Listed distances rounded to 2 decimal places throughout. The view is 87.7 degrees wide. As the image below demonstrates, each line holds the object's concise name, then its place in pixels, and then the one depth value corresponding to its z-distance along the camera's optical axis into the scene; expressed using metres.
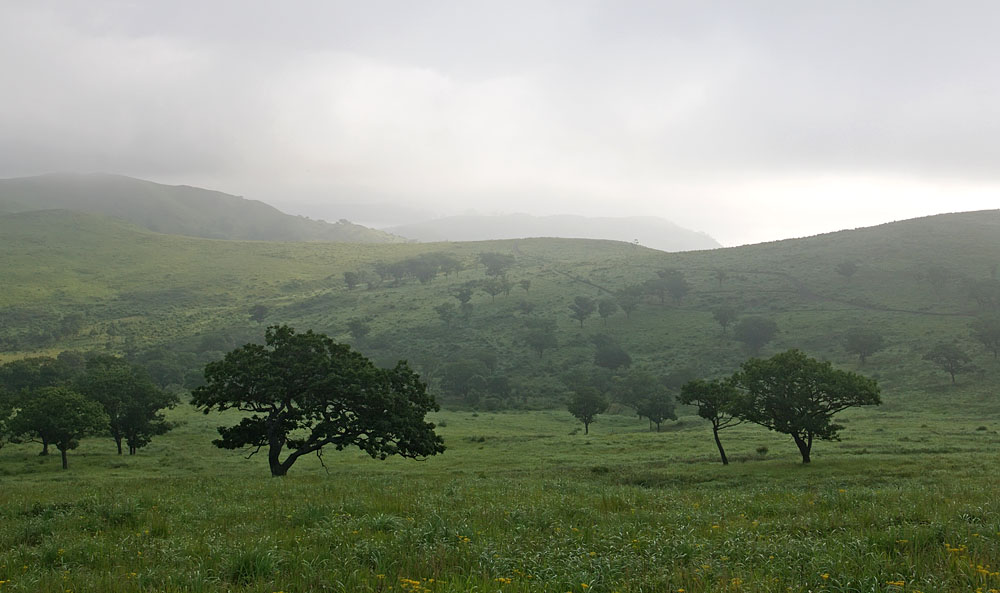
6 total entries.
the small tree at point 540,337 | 110.94
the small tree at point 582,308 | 123.19
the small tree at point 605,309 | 122.12
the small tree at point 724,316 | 110.69
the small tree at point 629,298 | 125.62
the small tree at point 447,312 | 129.43
